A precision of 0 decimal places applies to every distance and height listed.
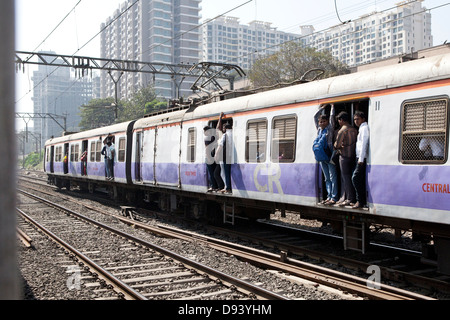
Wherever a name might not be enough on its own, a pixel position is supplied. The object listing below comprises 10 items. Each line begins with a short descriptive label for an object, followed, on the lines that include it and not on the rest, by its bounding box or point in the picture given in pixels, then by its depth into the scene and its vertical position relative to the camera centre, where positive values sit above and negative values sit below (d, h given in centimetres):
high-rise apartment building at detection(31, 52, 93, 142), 17648 +2740
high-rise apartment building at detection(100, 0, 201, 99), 12962 +3768
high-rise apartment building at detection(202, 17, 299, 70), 17762 +5033
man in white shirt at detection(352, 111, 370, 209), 729 +2
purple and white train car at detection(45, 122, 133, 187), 1880 +31
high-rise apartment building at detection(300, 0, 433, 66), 15725 +4668
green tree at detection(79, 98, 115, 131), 9744 +1025
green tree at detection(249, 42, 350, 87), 4294 +940
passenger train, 641 +13
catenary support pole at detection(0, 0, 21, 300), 212 -1
